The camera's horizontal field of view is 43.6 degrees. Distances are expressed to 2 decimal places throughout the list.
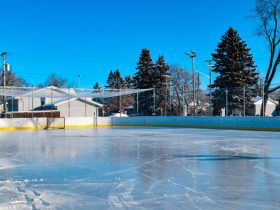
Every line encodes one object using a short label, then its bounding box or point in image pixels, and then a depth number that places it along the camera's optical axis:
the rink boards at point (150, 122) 21.91
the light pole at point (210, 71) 32.56
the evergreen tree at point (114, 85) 40.85
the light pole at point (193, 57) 28.03
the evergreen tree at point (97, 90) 27.45
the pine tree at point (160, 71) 43.23
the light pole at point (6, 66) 27.36
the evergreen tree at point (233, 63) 34.11
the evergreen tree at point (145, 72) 43.81
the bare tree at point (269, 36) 28.56
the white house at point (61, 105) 37.97
